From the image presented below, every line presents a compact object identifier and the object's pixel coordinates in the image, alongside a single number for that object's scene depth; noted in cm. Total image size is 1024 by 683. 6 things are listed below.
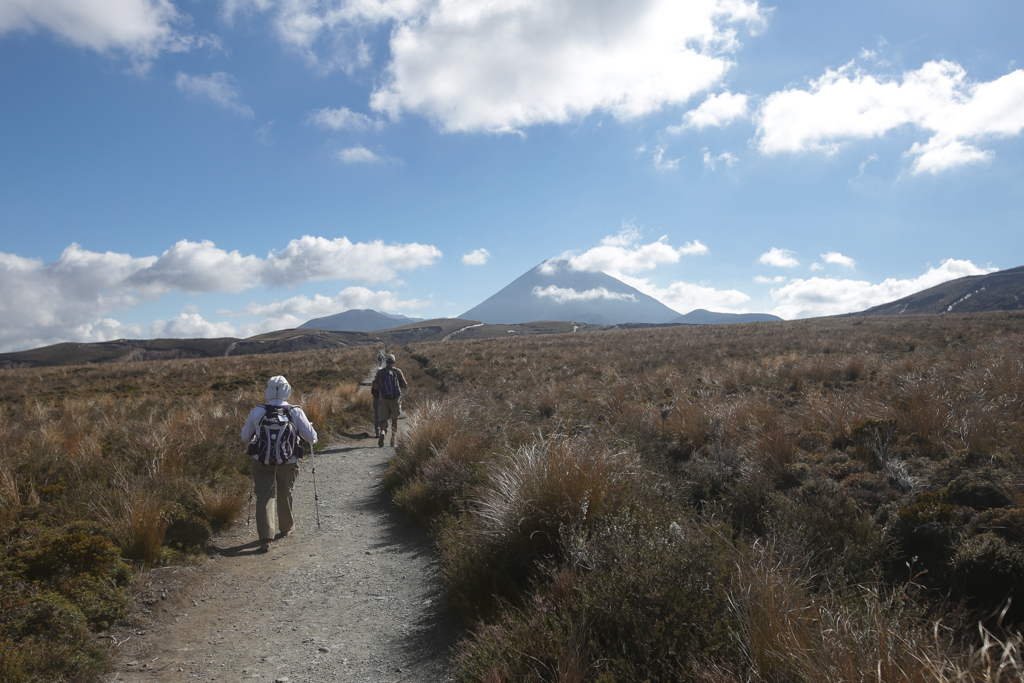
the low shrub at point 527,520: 383
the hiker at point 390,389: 1052
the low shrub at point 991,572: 291
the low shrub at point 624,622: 246
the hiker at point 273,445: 550
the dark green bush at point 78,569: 377
